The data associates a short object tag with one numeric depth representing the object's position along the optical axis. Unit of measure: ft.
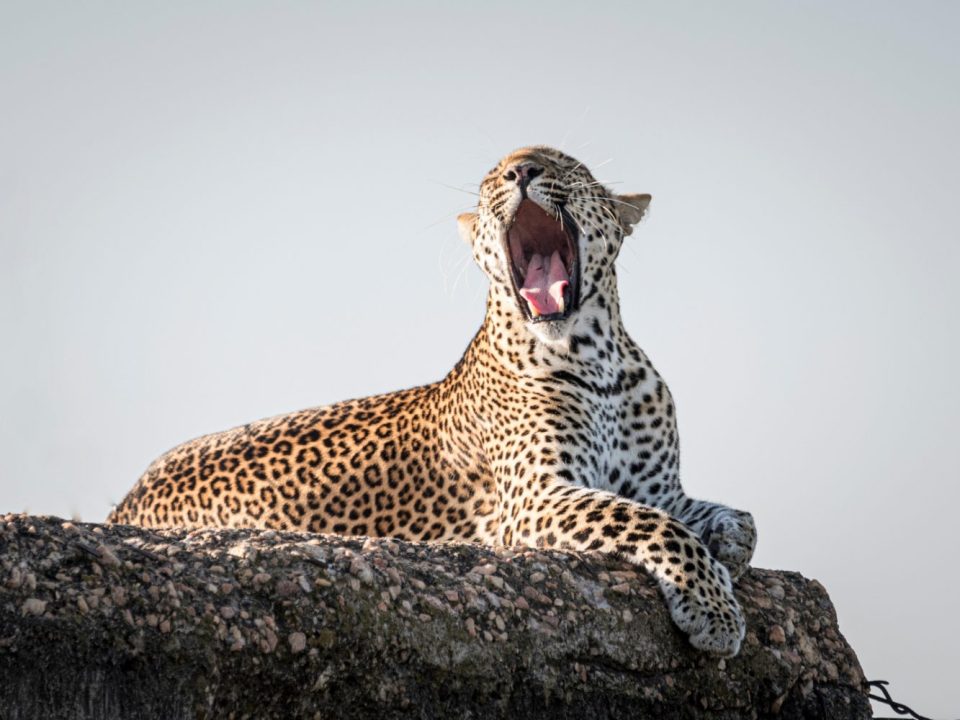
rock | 46.42
